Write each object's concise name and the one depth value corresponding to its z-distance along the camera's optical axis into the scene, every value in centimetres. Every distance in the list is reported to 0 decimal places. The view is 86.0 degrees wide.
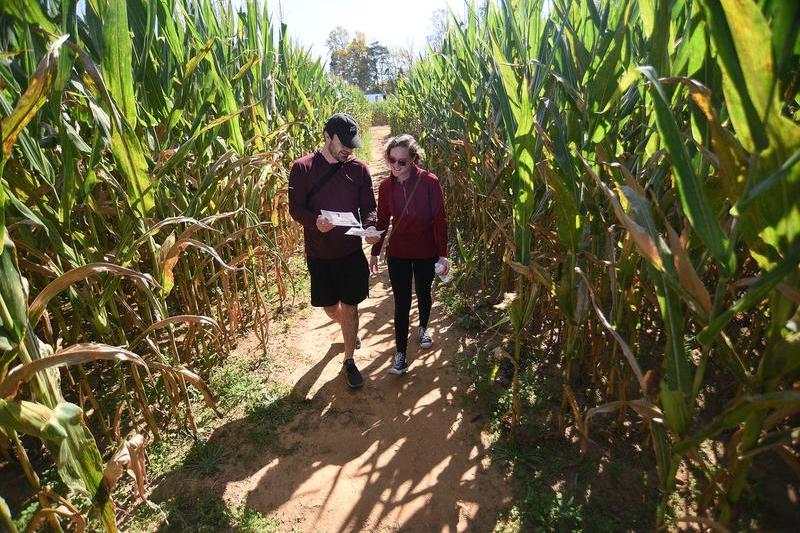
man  240
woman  256
